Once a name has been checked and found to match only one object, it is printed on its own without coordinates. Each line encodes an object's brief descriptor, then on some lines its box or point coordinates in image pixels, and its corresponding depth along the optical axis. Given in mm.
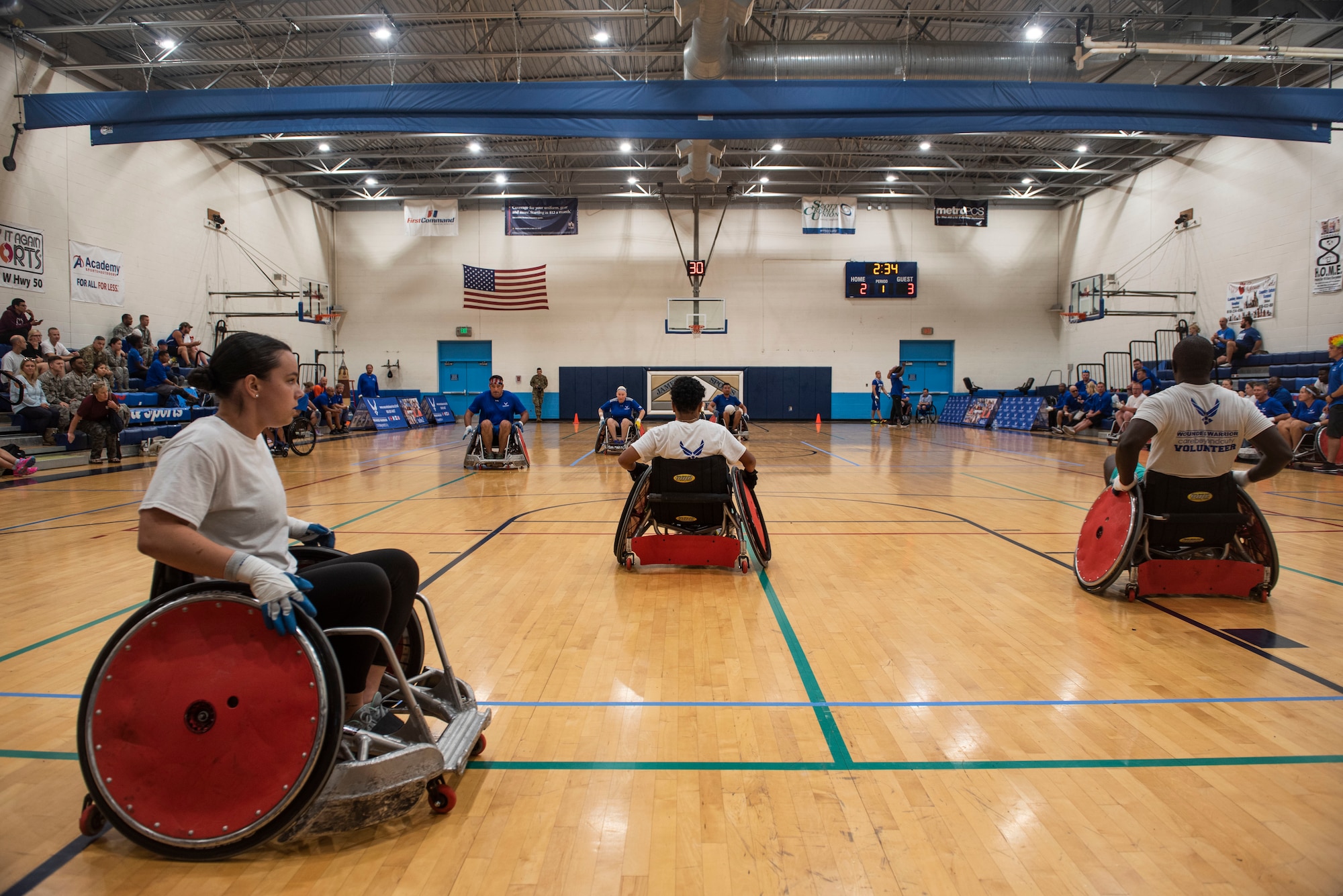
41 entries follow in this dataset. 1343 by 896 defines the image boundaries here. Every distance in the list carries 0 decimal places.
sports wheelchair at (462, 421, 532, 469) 10656
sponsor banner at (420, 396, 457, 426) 22922
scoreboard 24062
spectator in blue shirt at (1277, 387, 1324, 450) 11328
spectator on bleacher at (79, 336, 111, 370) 12297
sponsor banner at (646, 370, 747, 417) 24406
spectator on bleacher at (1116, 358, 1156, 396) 14932
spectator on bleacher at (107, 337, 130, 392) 12805
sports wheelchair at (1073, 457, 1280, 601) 3934
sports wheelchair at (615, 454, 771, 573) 4734
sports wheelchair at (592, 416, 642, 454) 13164
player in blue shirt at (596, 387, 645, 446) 13012
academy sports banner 14008
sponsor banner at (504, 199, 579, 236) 21906
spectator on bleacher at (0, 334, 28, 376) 11016
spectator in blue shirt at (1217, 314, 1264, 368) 15797
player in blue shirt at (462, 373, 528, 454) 10672
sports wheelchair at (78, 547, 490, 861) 1758
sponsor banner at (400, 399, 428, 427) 21469
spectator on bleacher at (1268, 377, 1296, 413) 12227
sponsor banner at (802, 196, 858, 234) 20827
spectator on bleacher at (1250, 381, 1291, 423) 11414
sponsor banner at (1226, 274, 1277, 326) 16078
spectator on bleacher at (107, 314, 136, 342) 14305
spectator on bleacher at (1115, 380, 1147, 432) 13500
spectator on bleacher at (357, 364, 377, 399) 21516
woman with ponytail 1738
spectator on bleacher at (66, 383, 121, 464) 10727
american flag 23375
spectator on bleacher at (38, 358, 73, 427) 11255
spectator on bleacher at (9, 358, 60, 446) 10852
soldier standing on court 23672
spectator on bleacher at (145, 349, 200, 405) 13148
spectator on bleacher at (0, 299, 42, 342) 11766
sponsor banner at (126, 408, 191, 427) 12281
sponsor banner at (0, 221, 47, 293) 12570
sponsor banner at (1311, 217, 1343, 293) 14258
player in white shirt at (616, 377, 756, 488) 4703
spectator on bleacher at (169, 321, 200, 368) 14812
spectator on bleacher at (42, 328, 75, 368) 11805
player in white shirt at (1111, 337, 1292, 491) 3795
